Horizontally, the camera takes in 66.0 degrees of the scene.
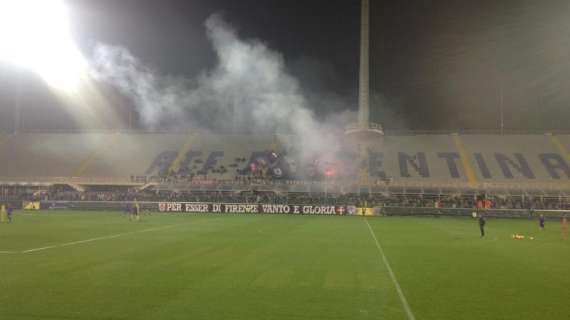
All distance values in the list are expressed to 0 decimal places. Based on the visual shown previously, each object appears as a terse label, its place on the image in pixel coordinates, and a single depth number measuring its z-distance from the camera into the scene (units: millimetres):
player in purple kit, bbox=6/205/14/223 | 28675
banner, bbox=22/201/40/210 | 45097
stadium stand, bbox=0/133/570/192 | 50562
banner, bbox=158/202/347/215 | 44188
